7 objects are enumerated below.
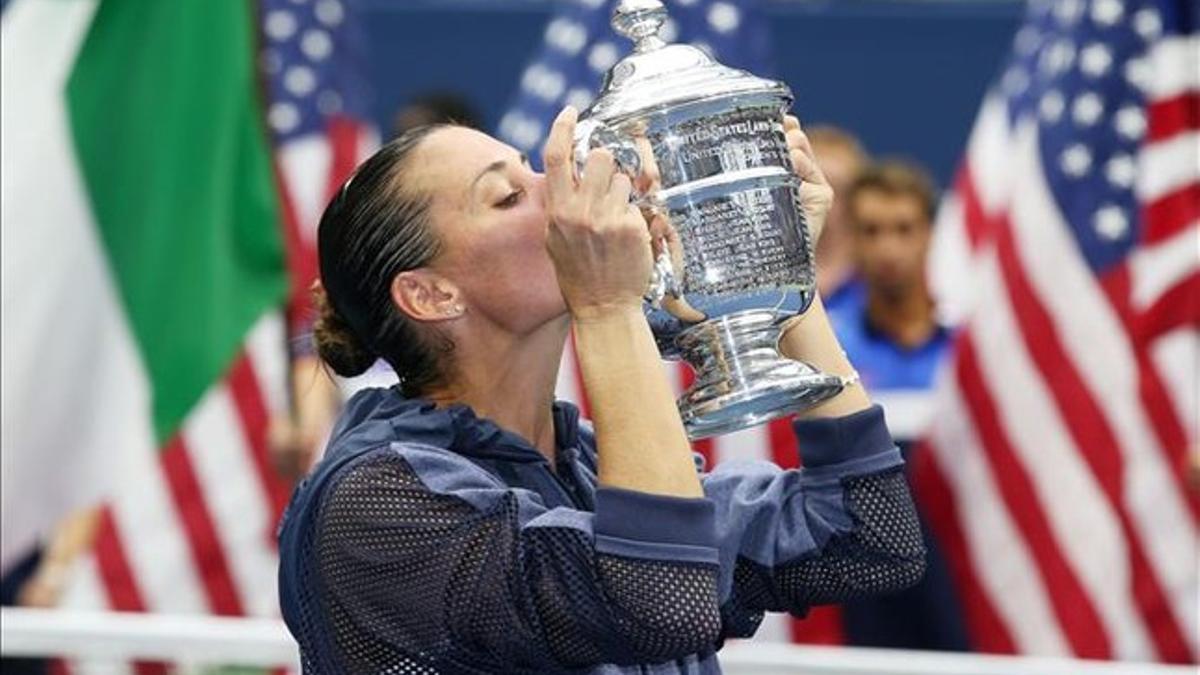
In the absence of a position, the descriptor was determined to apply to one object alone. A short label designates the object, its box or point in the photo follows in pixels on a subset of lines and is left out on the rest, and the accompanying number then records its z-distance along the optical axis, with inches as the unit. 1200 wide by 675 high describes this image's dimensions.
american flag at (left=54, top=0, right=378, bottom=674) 453.7
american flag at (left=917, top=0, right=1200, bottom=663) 428.1
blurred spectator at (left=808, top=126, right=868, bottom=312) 513.9
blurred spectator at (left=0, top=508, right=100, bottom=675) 453.4
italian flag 402.0
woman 203.5
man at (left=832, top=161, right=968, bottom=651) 452.0
